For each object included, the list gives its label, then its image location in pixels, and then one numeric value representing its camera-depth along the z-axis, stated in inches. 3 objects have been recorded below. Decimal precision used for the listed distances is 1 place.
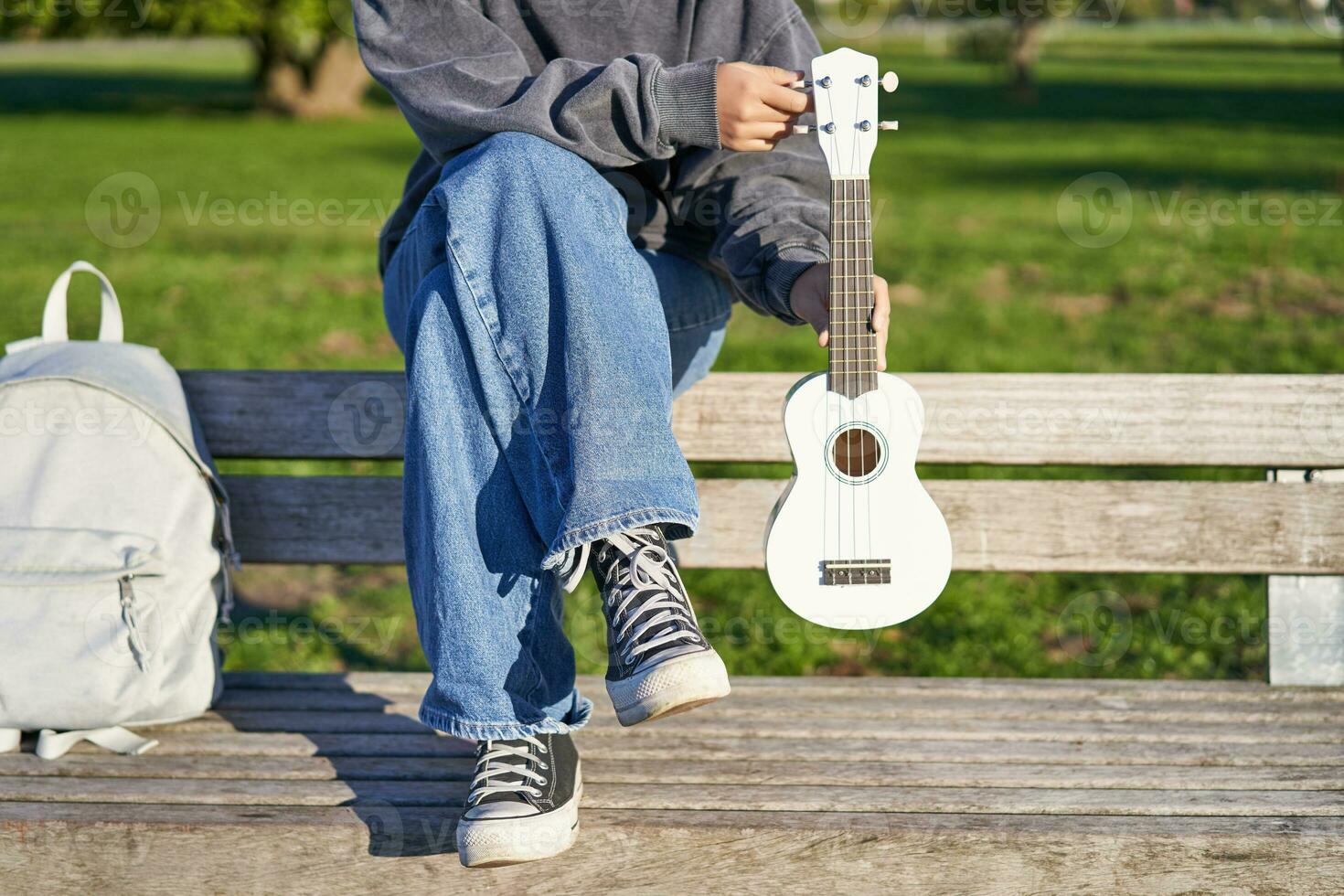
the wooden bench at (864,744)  73.9
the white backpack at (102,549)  85.7
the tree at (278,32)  884.0
